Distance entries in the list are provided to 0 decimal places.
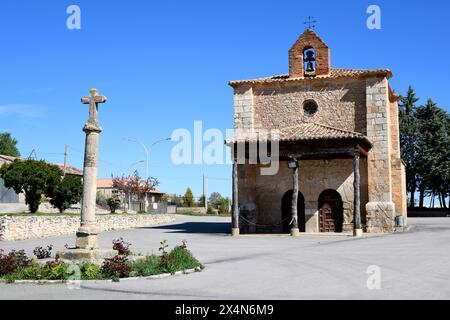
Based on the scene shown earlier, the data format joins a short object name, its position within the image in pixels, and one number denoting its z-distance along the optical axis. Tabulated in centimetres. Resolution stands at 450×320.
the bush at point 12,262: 1042
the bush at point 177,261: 1084
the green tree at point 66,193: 3403
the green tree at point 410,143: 4775
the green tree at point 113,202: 3772
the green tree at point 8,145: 7843
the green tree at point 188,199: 7850
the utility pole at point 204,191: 7222
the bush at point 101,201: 5571
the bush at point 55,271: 988
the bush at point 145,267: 1031
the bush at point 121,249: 1234
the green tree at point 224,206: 6457
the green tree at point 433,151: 4519
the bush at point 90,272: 995
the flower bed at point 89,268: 996
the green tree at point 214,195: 10179
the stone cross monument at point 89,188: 1195
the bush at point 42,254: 1278
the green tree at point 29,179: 3144
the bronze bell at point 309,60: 2609
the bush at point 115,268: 997
